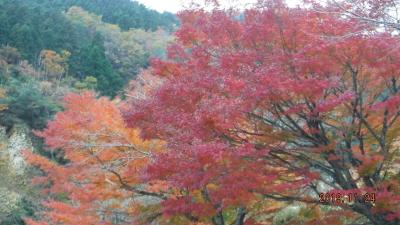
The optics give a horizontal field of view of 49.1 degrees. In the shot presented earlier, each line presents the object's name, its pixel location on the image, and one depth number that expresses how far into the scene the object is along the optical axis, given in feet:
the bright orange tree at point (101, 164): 30.86
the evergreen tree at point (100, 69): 123.54
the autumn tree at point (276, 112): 19.04
